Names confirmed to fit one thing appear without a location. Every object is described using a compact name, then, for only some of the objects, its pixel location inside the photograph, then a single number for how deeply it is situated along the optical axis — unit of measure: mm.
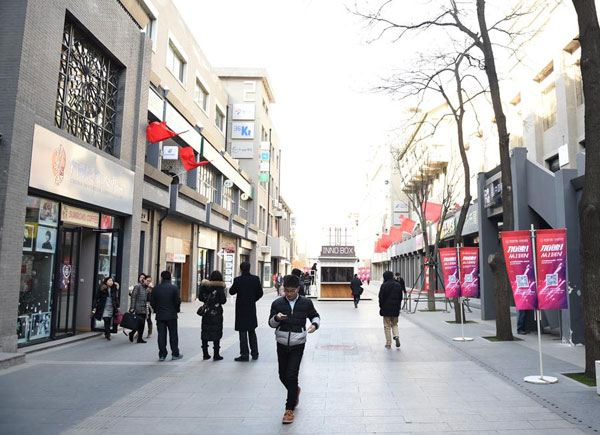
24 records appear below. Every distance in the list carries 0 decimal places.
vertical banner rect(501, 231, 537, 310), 8891
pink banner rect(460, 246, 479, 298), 14266
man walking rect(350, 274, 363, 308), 26247
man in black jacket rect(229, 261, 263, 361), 9672
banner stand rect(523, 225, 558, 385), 7711
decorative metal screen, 11359
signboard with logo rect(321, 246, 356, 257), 33125
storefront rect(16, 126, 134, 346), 10211
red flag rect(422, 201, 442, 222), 29047
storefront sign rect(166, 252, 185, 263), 23078
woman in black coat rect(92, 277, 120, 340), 12117
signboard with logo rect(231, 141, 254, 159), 42844
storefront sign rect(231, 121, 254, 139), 41531
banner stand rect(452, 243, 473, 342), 12984
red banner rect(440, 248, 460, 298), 14477
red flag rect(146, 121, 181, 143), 16703
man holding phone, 5957
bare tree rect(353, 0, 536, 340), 12484
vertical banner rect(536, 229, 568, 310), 8633
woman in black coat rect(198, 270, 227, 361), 9695
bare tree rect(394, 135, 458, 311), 22822
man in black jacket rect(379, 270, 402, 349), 11531
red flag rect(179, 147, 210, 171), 21594
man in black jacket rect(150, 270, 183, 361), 9711
